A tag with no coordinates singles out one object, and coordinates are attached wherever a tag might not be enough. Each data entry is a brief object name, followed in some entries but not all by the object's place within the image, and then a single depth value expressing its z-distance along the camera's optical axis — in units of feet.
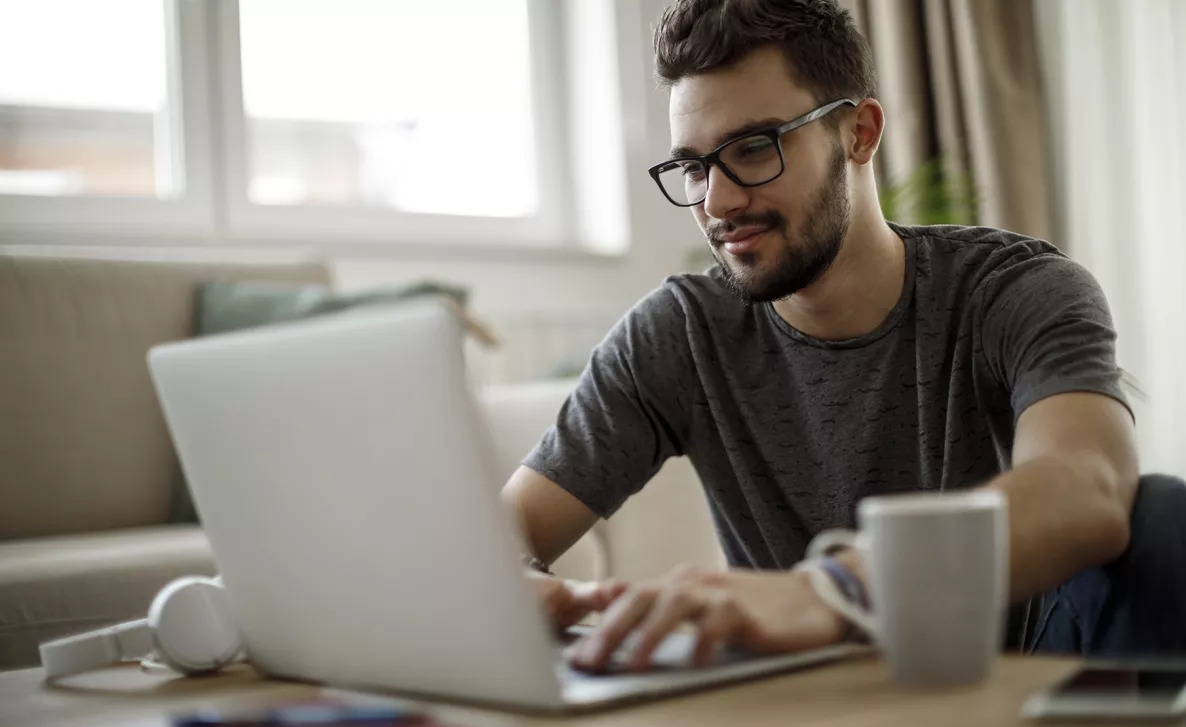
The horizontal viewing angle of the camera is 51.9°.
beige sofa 6.68
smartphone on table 1.86
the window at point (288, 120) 9.34
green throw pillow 7.29
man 4.10
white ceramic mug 2.06
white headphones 2.88
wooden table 2.00
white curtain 10.24
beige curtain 10.88
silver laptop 2.02
